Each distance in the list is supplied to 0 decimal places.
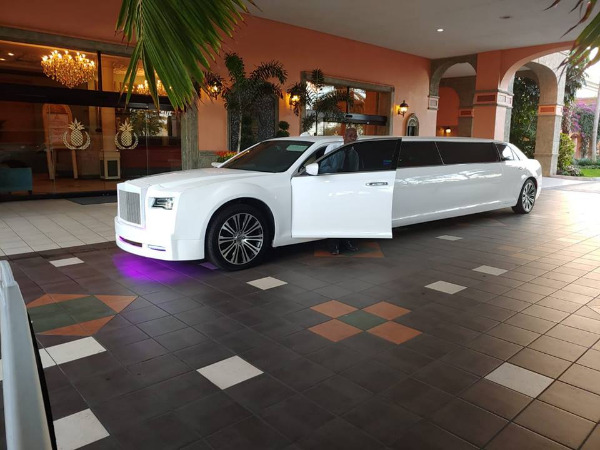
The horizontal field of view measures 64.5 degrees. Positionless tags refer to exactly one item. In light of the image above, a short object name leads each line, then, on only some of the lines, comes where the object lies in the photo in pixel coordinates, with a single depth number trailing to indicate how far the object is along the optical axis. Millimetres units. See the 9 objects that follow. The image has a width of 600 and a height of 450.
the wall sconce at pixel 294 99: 13325
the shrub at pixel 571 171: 20281
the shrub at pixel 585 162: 27312
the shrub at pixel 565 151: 20359
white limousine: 5121
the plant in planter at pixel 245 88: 11234
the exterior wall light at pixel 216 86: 11283
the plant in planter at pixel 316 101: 13336
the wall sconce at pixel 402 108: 17000
